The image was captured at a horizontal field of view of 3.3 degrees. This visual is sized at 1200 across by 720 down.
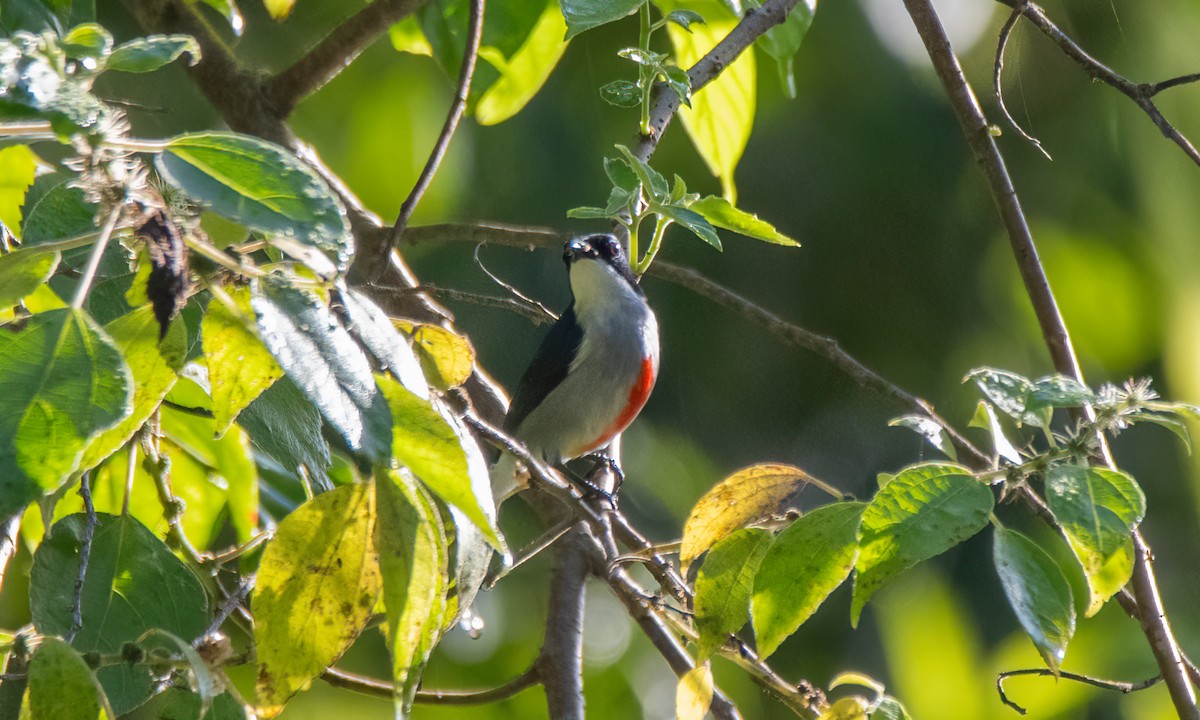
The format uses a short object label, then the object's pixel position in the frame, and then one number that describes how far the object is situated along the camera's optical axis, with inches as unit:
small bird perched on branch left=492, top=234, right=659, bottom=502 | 219.4
